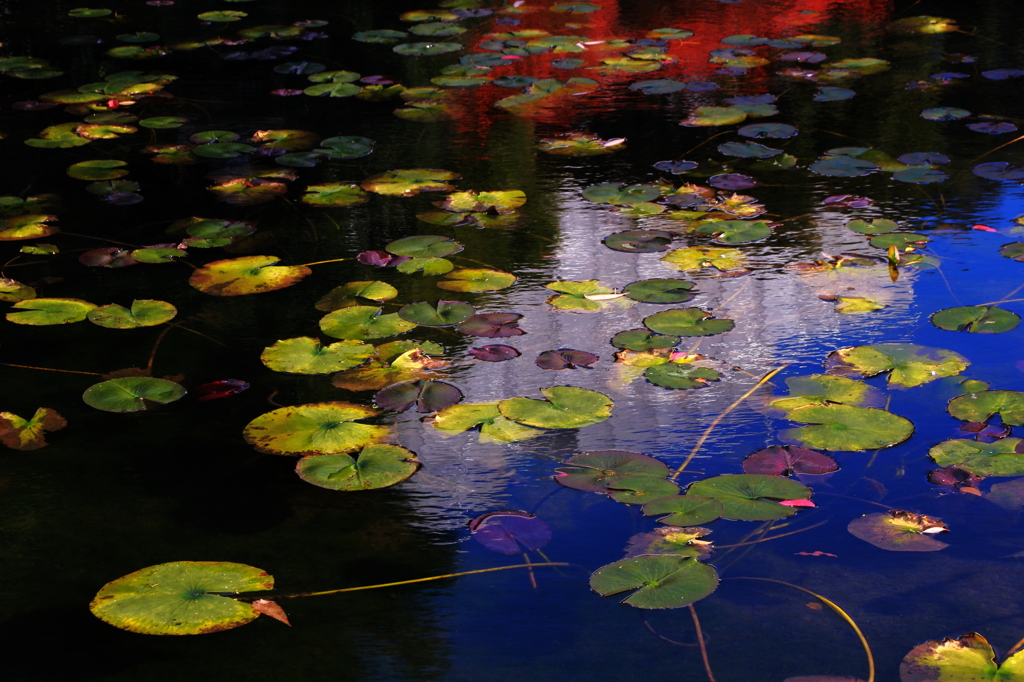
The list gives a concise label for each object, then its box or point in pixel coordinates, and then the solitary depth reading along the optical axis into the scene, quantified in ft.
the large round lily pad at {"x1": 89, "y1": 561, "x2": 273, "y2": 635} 13.31
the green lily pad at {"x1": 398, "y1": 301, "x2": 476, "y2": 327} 15.24
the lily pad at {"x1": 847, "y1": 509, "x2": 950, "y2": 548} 13.56
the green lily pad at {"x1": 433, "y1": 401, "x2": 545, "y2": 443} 14.30
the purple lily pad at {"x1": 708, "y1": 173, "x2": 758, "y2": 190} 16.84
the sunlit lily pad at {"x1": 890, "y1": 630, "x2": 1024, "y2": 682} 12.98
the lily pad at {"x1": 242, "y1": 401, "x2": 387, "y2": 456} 14.25
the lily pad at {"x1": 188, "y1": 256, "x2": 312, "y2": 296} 15.68
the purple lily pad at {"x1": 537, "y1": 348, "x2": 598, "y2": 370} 14.82
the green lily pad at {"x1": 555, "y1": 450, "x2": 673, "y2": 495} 13.95
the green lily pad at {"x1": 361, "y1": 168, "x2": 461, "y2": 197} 16.99
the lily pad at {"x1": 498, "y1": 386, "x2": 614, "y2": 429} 14.35
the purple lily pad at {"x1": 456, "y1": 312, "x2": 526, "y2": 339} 15.13
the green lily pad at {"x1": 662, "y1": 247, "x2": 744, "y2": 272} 15.75
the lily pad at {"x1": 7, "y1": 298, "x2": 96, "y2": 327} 15.31
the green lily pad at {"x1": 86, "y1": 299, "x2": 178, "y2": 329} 15.29
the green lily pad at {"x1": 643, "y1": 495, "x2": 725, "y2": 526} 13.67
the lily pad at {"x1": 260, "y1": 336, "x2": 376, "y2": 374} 14.84
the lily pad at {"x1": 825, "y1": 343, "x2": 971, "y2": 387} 14.57
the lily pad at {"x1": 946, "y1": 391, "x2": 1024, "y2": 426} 14.21
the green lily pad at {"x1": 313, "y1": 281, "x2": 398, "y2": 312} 15.46
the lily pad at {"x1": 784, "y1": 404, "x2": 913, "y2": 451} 14.10
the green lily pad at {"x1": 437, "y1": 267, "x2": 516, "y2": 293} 15.62
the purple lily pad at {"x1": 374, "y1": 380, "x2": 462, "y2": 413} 14.53
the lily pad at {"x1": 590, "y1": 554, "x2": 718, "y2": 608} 13.33
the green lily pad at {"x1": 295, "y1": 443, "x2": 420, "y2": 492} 14.02
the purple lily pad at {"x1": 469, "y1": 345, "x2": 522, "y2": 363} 14.90
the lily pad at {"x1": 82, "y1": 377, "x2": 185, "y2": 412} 14.57
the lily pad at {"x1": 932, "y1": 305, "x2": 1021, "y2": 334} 14.94
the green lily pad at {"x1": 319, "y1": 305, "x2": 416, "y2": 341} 15.14
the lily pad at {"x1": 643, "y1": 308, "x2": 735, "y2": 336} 15.02
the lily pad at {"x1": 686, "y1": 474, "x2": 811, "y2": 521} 13.71
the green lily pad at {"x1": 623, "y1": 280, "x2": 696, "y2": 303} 15.38
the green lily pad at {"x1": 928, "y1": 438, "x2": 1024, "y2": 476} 13.88
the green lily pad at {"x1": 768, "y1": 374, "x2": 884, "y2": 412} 14.39
